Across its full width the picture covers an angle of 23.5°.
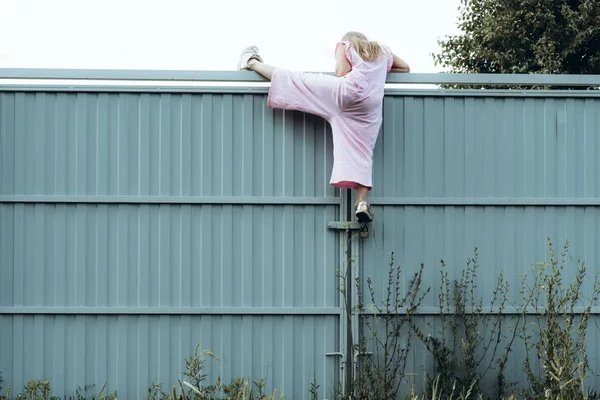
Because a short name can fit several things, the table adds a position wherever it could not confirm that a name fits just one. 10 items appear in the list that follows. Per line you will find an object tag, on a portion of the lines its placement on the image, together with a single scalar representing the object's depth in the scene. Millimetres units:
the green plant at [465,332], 10616
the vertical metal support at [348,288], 10749
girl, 10518
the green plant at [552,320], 9650
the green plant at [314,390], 10567
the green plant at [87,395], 10643
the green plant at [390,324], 10622
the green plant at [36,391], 10168
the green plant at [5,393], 10515
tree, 33087
